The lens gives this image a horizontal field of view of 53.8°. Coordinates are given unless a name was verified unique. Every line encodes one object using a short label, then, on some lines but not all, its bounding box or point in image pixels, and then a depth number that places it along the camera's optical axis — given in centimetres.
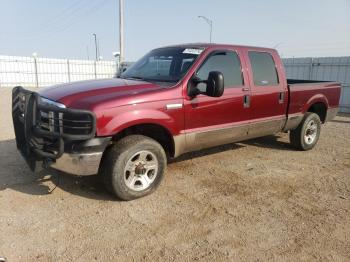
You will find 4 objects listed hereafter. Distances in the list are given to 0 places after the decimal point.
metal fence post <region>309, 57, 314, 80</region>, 1385
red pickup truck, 385
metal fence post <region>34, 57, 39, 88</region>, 2564
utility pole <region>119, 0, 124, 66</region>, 2266
